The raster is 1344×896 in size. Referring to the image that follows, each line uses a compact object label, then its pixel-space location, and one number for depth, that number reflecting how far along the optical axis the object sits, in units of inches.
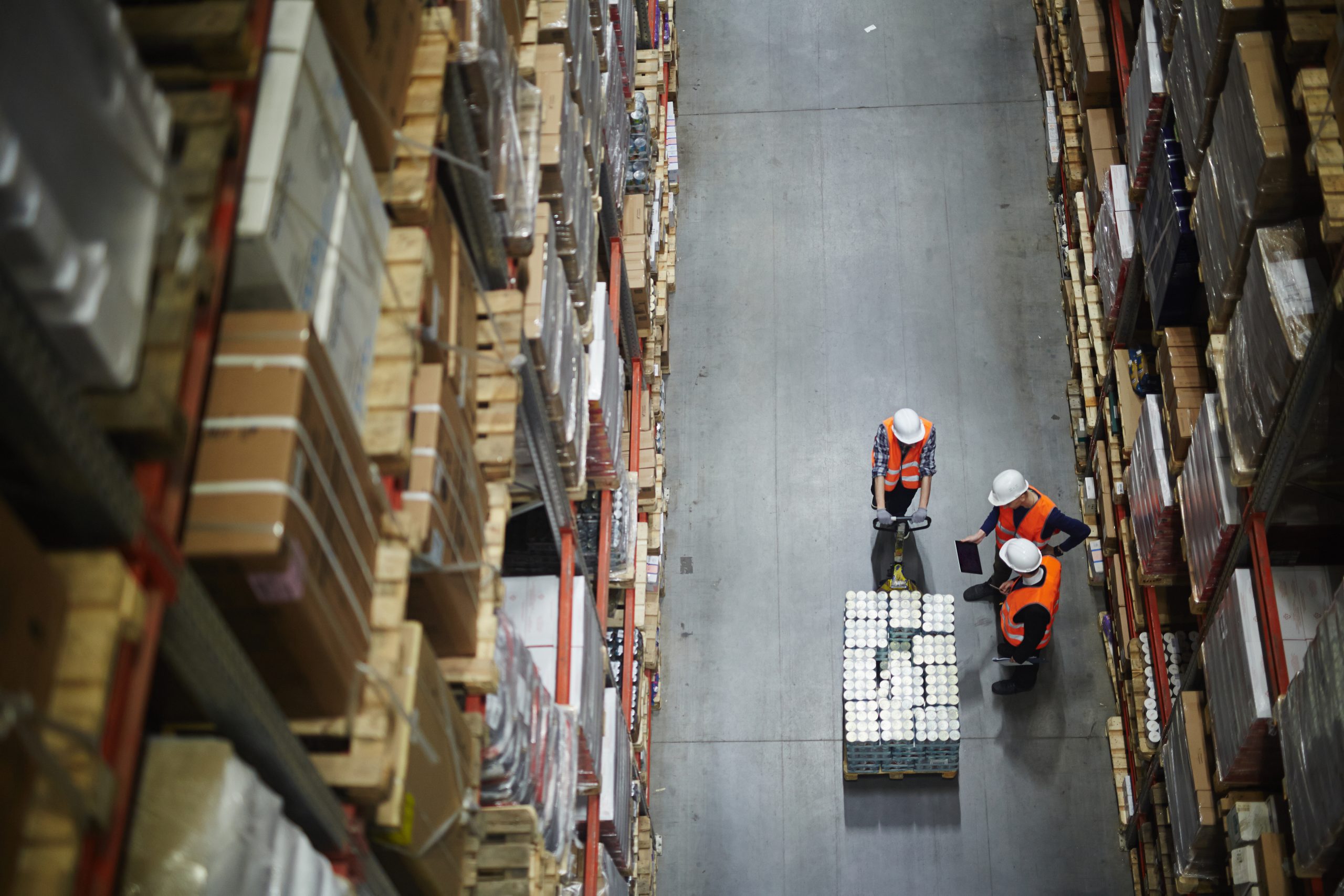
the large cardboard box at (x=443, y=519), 149.3
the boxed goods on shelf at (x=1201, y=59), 251.3
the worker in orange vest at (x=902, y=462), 362.9
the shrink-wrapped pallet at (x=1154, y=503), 311.0
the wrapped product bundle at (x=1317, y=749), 191.2
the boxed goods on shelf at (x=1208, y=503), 260.5
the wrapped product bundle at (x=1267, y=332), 220.7
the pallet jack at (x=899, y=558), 382.6
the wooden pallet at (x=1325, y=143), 202.7
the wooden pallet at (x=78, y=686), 77.2
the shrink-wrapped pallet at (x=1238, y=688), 238.5
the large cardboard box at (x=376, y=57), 133.0
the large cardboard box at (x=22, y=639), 75.2
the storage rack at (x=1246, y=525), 209.5
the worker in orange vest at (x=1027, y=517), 350.3
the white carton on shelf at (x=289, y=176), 109.3
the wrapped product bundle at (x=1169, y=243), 300.5
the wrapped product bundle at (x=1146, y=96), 324.2
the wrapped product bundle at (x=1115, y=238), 359.3
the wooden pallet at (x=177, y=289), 89.7
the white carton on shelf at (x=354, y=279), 125.3
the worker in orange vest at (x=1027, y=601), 337.7
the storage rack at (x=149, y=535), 79.2
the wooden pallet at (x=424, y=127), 150.9
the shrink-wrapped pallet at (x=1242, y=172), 231.6
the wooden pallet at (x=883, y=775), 358.0
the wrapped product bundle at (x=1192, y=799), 270.1
